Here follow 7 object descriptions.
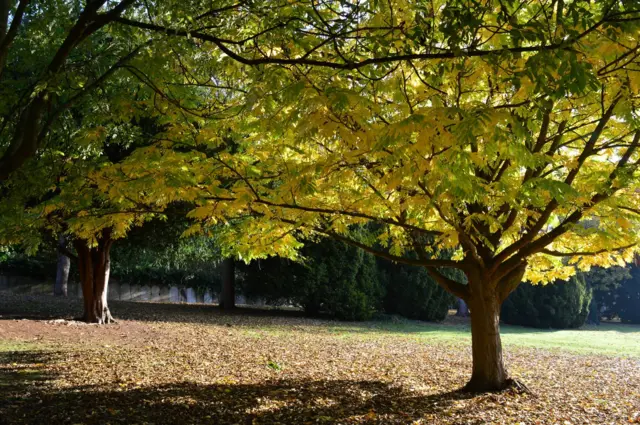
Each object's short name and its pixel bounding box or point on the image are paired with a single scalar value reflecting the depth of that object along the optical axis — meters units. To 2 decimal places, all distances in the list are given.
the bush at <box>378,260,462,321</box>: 21.58
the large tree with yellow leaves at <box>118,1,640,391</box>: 3.38
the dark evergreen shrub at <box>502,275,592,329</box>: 22.20
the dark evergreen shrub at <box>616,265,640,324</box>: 29.08
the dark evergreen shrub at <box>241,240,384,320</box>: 19.52
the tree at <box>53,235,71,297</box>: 22.39
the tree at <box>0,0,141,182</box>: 4.36
